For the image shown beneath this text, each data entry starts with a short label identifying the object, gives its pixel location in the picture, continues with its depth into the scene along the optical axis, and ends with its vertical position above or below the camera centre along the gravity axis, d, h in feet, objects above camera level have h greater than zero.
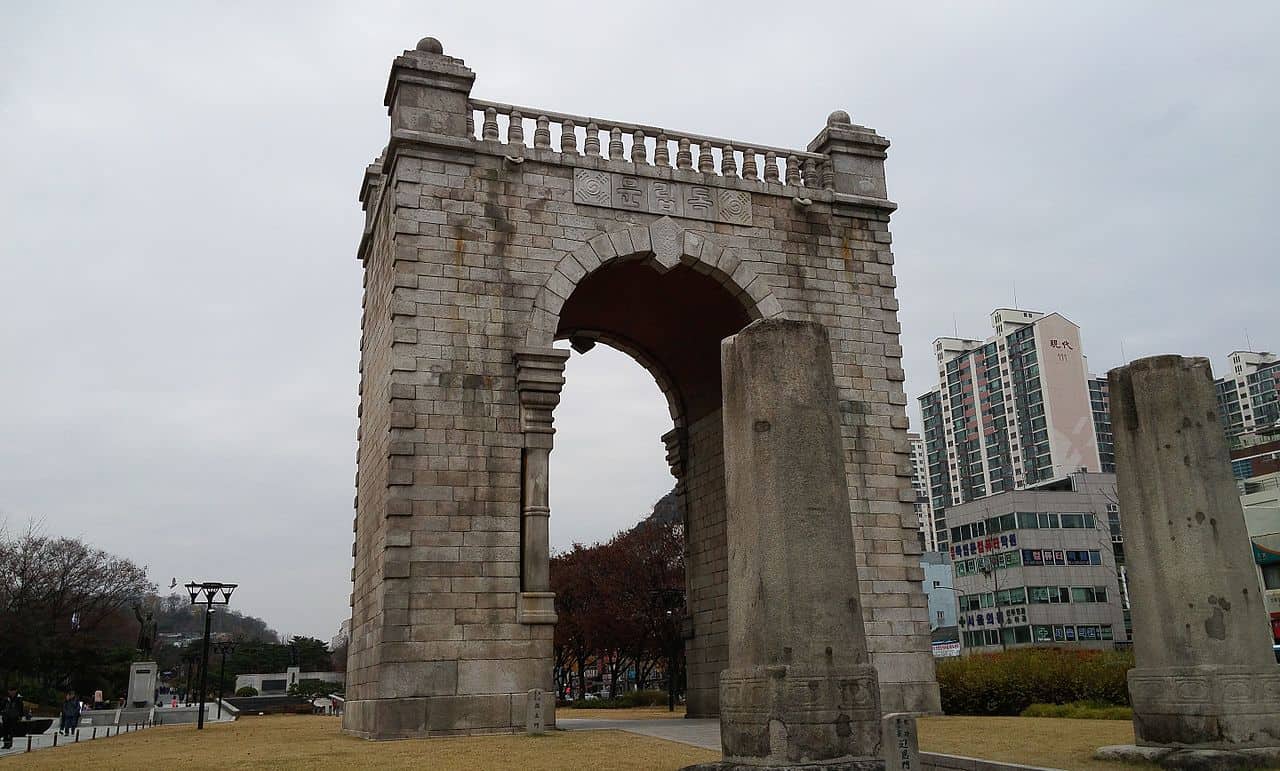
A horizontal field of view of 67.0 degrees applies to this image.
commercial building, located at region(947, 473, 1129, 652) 181.78 +11.93
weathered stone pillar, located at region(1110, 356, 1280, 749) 27.45 +1.59
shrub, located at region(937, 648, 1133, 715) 53.98 -2.51
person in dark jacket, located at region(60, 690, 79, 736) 85.87 -4.29
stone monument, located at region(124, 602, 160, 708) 145.38 -2.75
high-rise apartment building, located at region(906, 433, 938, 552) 397.39 +56.64
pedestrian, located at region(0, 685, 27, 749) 66.28 -3.49
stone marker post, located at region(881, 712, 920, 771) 20.16 -2.09
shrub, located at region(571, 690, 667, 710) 112.88 -6.01
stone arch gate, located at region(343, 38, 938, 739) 47.21 +17.10
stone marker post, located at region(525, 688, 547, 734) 45.47 -2.85
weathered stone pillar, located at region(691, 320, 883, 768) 22.43 +1.67
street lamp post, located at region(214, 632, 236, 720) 116.17 +1.58
